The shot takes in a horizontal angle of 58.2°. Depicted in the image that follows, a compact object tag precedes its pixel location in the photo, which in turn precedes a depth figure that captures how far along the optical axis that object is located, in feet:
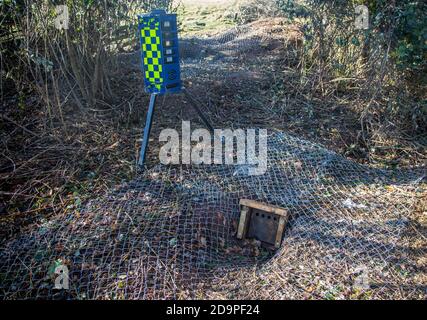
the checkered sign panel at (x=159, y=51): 11.66
